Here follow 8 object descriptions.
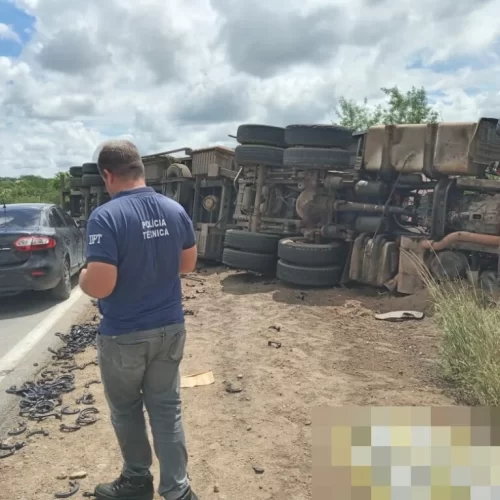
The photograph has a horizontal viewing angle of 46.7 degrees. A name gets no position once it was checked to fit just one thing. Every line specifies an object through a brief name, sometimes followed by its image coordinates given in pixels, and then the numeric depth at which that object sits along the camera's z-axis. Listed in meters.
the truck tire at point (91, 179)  18.22
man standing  2.74
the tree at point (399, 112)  28.05
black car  8.00
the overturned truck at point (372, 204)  7.73
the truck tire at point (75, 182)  20.18
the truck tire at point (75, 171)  20.44
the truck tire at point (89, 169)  18.40
